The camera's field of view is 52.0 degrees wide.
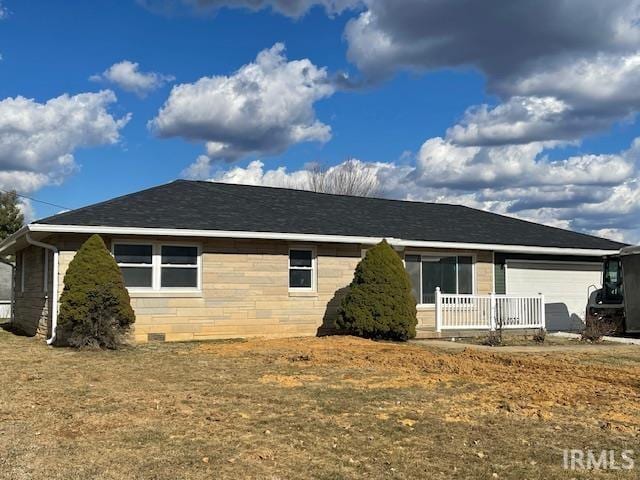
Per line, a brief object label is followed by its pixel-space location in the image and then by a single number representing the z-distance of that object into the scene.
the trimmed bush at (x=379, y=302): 15.66
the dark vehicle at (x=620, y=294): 18.69
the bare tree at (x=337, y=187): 49.11
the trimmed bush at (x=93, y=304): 13.22
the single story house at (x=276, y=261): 15.23
